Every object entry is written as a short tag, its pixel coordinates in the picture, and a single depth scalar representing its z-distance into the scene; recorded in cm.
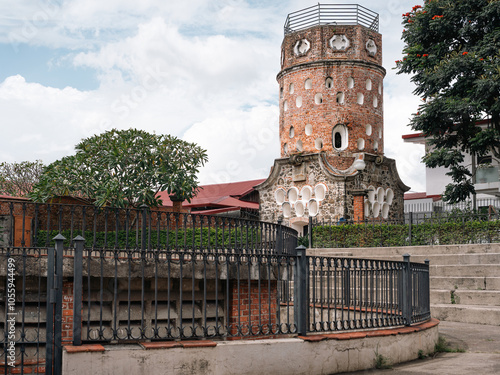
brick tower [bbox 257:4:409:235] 3381
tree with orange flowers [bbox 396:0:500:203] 2428
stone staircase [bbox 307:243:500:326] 1434
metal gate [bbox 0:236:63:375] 726
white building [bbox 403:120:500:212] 3222
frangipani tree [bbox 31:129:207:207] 2612
